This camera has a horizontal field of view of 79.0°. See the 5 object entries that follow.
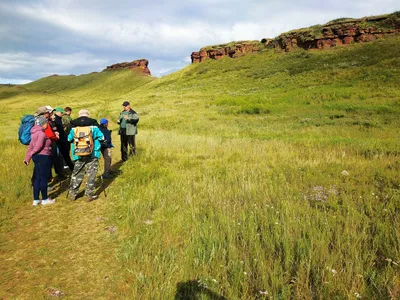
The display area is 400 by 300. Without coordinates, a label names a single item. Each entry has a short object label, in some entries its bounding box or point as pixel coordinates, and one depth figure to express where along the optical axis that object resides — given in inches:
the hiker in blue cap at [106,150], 295.4
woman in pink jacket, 214.4
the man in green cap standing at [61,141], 291.4
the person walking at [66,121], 329.1
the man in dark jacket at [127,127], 331.0
